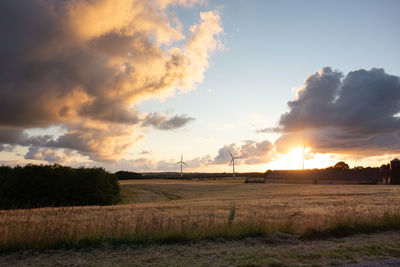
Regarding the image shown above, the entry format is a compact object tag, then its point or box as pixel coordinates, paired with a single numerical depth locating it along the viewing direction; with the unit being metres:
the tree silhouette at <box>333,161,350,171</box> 158.15
